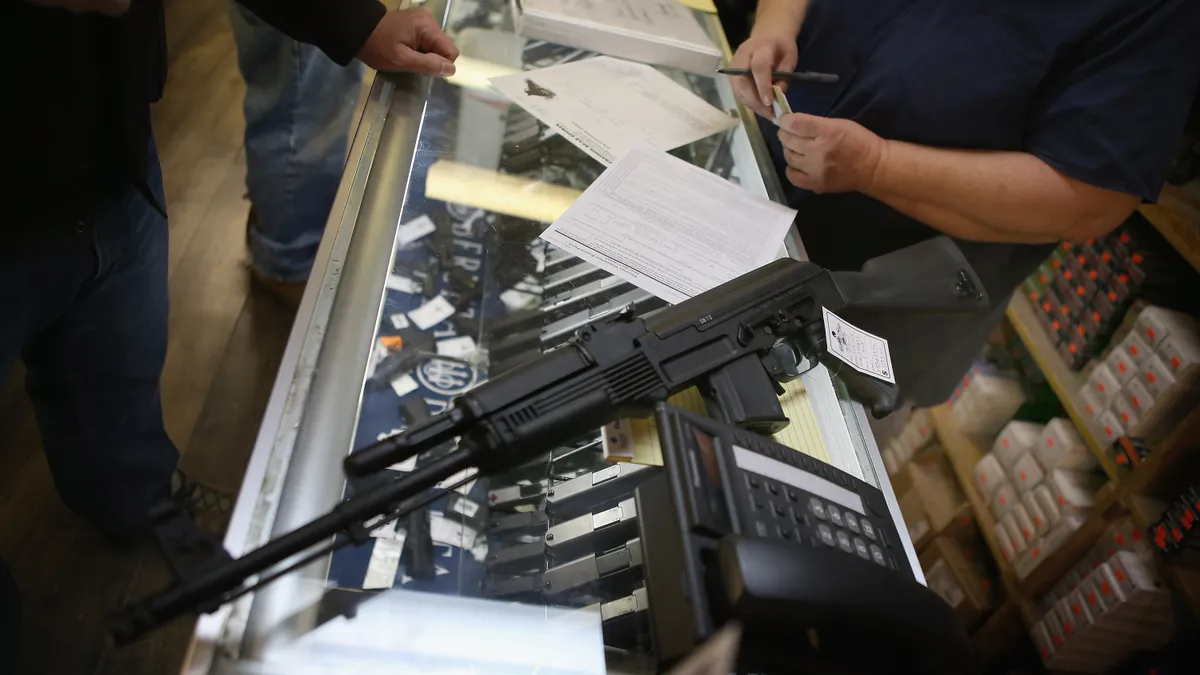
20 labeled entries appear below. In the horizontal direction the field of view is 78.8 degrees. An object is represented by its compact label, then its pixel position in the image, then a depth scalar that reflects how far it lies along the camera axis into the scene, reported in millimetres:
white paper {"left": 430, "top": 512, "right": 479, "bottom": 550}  579
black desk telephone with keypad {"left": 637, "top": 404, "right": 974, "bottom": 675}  434
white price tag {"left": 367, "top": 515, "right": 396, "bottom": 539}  545
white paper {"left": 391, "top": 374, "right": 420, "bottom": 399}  667
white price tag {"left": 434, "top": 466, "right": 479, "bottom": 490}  568
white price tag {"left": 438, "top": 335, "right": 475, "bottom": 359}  767
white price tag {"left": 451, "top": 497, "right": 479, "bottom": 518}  600
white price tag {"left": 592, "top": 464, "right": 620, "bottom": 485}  644
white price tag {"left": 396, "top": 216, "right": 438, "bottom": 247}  768
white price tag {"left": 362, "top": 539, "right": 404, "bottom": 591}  535
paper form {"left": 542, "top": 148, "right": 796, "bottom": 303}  805
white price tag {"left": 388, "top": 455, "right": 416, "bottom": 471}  576
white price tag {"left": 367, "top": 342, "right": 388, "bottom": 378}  653
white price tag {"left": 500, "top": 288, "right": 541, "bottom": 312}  832
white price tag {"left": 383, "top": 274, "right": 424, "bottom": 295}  719
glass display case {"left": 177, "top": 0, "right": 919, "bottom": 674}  505
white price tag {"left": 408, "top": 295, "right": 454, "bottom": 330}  752
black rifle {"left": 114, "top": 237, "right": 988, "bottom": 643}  463
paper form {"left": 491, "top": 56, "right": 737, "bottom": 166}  980
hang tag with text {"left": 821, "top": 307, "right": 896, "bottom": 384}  712
